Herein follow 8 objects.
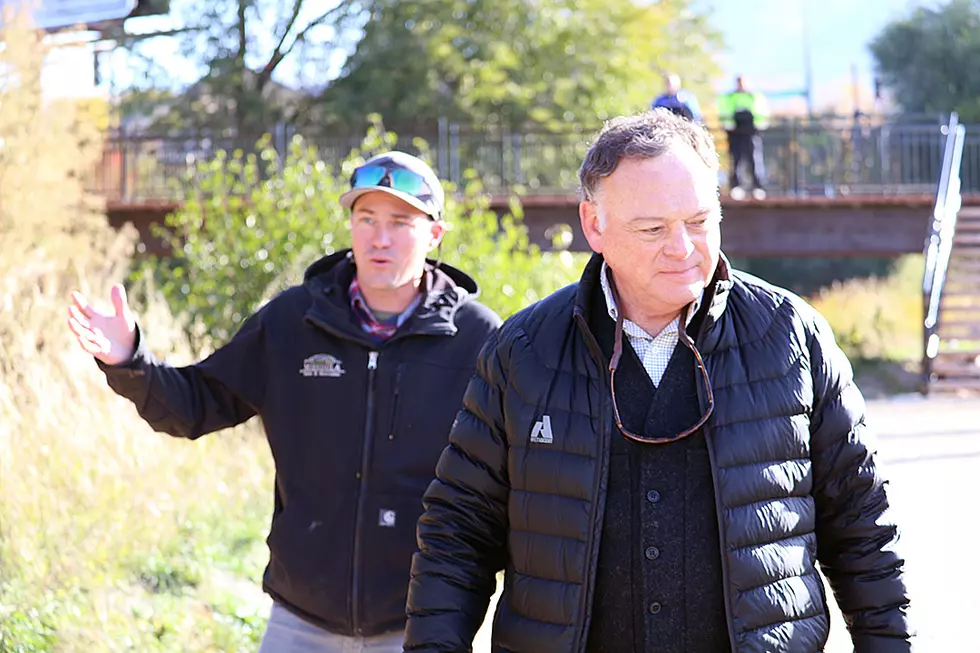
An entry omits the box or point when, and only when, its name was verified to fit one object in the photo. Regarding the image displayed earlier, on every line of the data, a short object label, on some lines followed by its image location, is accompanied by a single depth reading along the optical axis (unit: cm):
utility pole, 5634
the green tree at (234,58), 2919
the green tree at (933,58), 3994
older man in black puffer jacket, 253
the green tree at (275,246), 957
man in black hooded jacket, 354
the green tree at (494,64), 2794
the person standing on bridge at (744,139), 2166
